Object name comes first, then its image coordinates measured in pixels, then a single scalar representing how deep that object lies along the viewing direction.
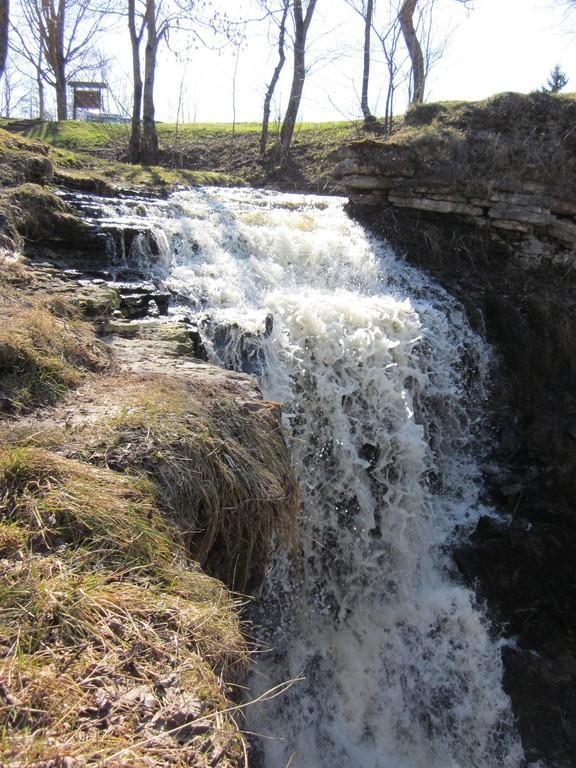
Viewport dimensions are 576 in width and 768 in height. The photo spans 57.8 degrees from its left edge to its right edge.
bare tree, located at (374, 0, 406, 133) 15.96
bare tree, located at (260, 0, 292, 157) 15.39
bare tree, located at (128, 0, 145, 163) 12.97
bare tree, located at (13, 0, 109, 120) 18.25
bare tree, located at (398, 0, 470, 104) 14.52
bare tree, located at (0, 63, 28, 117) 30.16
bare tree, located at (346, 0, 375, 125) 16.20
